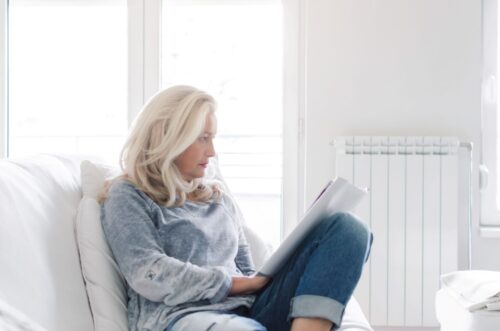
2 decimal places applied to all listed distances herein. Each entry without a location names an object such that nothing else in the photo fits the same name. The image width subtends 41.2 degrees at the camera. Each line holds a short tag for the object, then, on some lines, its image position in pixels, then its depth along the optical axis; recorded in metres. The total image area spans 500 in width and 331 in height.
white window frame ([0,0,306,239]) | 3.04
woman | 1.46
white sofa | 1.25
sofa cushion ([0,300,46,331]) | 1.03
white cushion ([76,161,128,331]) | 1.49
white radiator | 2.82
